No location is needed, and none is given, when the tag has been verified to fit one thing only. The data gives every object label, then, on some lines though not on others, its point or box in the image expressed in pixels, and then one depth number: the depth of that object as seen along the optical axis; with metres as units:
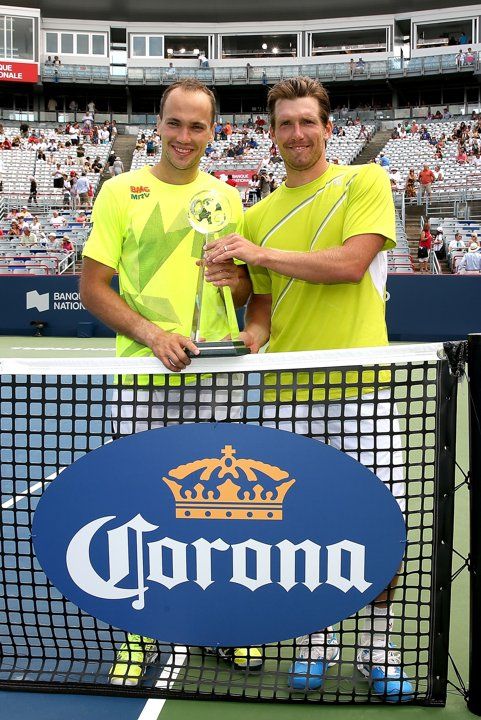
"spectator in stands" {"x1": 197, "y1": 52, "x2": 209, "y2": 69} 46.34
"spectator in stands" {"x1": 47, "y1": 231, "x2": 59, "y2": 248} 21.35
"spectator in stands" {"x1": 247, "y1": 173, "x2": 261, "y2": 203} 25.87
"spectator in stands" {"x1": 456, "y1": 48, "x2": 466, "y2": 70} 43.56
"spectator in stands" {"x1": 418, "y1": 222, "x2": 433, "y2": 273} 19.72
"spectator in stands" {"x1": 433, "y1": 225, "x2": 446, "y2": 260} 19.89
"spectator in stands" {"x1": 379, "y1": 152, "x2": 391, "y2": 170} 31.04
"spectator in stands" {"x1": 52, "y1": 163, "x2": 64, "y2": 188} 30.33
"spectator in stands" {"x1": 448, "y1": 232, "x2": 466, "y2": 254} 18.95
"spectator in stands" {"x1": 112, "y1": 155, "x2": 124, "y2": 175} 31.46
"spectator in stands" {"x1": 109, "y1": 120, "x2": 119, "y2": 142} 41.36
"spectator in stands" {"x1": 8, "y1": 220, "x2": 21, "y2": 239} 22.67
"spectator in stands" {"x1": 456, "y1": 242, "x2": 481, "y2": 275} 16.58
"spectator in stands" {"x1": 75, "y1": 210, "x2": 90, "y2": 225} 24.18
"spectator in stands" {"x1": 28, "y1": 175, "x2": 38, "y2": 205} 28.02
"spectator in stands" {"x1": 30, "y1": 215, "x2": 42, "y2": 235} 22.59
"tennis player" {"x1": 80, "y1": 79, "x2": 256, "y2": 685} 3.09
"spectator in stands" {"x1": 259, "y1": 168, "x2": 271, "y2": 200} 24.46
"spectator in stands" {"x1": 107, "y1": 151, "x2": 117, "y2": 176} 35.94
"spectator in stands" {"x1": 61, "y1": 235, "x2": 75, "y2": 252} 20.08
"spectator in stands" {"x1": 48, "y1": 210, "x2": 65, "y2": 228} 23.78
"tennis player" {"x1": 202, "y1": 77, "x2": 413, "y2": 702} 2.83
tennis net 2.71
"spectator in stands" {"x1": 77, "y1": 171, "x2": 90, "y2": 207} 27.12
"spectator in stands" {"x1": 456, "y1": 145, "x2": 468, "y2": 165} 30.67
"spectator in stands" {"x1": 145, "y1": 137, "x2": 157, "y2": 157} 35.81
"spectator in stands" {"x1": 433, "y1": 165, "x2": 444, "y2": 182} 27.70
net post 2.68
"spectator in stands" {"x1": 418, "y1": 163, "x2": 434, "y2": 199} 24.39
